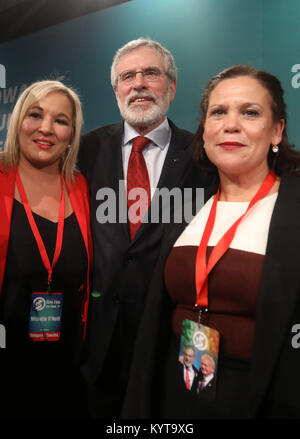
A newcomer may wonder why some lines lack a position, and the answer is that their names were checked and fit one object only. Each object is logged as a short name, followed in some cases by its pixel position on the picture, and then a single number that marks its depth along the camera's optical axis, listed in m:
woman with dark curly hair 1.31
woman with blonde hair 1.79
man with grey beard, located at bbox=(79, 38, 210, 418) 1.86
